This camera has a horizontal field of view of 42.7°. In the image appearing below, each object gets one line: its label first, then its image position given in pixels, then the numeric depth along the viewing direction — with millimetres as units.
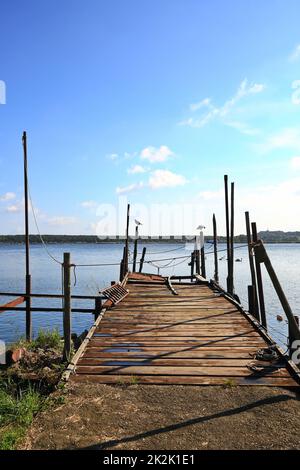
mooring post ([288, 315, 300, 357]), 6941
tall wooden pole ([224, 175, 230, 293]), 16402
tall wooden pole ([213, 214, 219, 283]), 18566
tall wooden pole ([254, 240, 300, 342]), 6742
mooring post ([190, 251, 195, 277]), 23484
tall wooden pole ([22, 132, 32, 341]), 12883
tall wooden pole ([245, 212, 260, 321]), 10992
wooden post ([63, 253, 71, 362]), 7016
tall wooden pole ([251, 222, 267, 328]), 10512
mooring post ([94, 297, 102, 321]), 11453
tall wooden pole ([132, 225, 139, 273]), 23772
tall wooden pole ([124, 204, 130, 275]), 18328
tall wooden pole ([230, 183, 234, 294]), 15281
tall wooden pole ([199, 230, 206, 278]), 19359
